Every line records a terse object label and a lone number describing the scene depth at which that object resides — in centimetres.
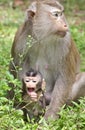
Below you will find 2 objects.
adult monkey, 1060
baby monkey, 1002
